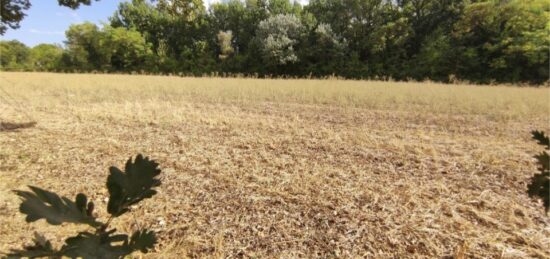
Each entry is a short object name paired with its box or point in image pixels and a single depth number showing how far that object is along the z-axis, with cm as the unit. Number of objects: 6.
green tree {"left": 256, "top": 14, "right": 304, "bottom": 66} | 2702
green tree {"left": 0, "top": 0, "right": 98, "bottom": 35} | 367
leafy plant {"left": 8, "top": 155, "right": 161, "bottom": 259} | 47
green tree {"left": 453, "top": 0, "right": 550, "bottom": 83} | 2188
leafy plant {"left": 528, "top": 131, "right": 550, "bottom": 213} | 64
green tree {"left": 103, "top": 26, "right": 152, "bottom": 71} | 3162
